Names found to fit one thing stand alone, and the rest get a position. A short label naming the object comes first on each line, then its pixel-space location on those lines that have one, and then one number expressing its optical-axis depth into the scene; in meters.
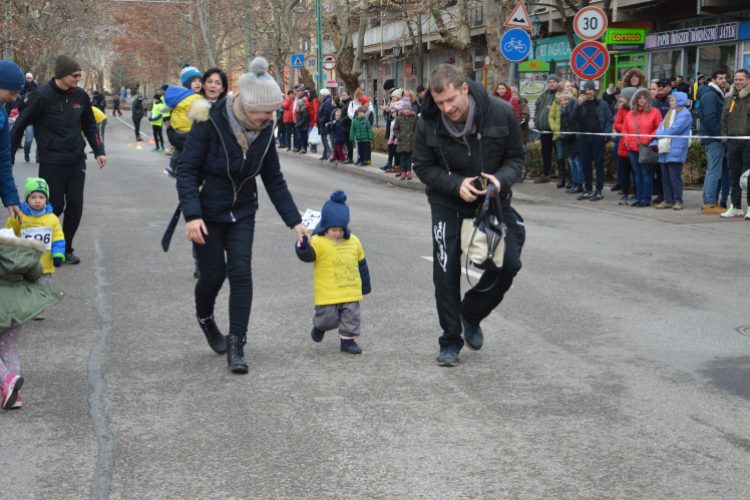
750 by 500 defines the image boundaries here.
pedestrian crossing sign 33.78
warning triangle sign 17.05
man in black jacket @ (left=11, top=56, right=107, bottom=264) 8.59
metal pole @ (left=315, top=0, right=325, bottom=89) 31.06
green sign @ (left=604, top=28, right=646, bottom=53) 30.39
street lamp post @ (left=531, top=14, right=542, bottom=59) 29.77
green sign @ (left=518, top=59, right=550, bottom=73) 25.17
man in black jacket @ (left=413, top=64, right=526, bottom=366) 5.21
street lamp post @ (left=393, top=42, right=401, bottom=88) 40.75
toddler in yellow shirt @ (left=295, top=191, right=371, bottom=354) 5.91
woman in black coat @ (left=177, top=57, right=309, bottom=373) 5.27
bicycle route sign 16.98
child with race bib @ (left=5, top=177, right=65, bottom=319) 7.38
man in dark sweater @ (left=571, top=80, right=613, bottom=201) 15.25
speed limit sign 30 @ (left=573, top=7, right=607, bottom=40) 15.52
